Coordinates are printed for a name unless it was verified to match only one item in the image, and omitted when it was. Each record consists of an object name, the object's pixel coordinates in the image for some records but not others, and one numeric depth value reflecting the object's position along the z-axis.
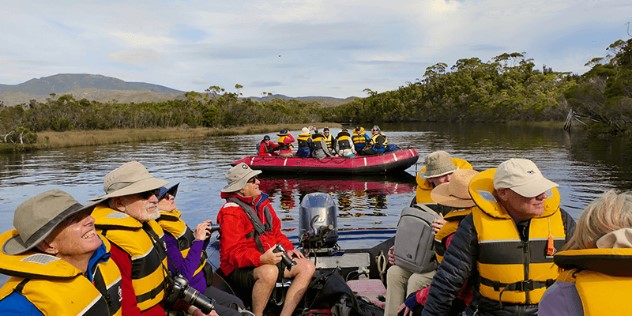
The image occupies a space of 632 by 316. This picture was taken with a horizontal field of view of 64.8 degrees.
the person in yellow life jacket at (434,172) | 3.73
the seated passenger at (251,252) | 3.79
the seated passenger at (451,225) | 2.71
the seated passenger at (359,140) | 19.02
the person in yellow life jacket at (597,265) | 1.38
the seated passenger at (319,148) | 17.19
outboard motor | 5.08
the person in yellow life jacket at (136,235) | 2.62
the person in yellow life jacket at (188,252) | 3.37
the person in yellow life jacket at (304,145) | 17.47
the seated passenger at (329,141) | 18.33
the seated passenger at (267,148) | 18.28
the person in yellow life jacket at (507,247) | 2.36
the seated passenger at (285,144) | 18.39
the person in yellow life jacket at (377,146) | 17.69
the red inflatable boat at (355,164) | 16.69
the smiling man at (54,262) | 1.80
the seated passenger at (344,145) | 17.52
